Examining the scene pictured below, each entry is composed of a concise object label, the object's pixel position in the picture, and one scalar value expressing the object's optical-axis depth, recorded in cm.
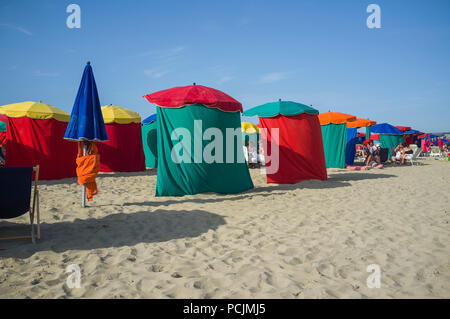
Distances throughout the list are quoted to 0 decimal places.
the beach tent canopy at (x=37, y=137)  878
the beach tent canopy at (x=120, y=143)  1145
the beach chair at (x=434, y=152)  2353
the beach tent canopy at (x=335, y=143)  1332
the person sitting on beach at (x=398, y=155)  1581
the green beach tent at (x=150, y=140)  1339
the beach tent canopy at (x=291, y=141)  853
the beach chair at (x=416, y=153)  1515
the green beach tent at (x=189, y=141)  650
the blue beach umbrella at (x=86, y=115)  524
